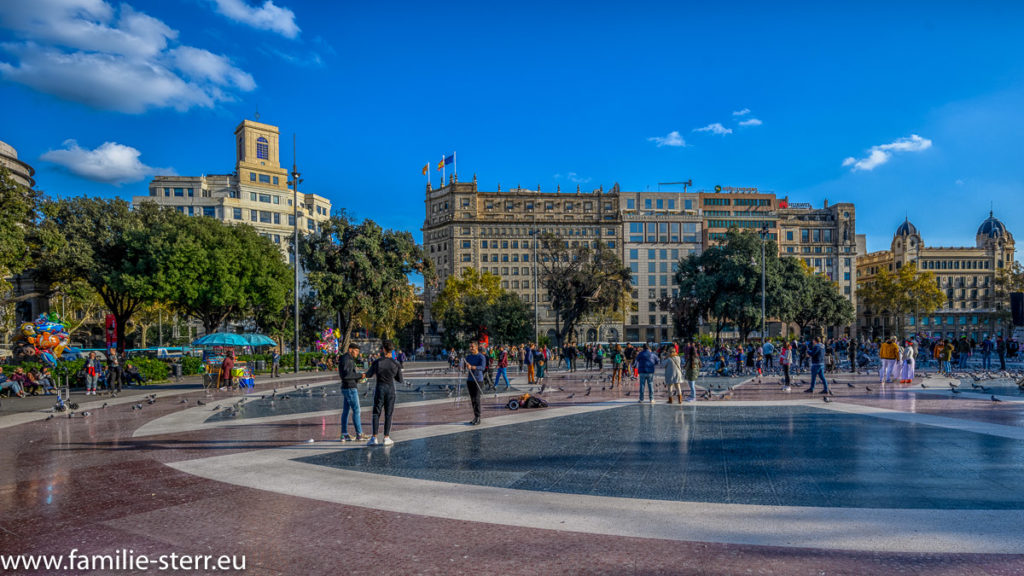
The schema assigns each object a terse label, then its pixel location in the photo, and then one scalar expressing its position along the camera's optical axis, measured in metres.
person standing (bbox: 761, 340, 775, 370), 30.60
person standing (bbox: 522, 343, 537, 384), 24.72
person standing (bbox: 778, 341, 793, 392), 21.36
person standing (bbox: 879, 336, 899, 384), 21.64
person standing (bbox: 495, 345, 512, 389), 22.92
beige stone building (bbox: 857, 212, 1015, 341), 113.94
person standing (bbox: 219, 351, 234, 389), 22.62
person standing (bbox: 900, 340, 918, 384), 22.83
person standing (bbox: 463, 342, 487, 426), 12.97
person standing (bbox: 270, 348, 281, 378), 32.19
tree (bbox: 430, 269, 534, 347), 57.03
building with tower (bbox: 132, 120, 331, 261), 87.12
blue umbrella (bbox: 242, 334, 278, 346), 28.13
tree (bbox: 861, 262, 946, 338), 81.04
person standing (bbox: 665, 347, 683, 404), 17.00
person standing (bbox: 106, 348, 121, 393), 22.48
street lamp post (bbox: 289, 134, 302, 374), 30.95
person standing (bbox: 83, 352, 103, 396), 22.28
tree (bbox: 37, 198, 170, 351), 35.88
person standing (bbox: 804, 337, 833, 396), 19.28
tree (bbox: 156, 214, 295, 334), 35.91
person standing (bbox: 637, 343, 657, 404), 16.86
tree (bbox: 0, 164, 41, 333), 21.92
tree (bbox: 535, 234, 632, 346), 50.81
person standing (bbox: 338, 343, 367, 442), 10.84
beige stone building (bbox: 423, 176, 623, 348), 104.81
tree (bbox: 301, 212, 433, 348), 40.84
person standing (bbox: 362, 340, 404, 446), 10.62
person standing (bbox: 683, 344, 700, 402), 18.58
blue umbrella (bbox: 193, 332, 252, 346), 26.36
